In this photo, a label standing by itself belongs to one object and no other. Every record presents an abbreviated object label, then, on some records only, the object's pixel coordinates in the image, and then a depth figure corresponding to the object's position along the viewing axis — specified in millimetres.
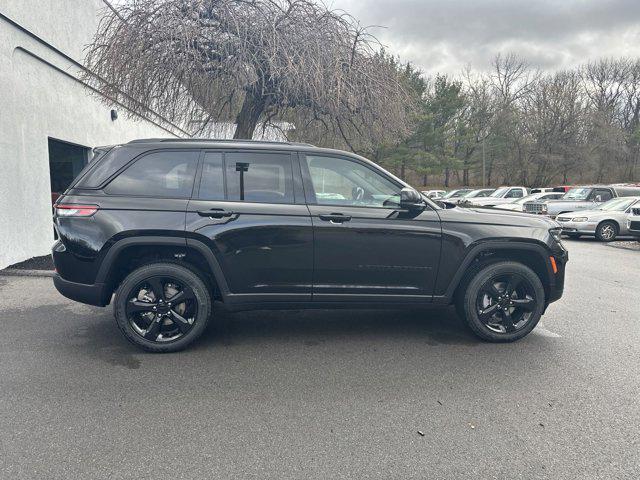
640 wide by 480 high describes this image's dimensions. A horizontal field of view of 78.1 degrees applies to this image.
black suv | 3561
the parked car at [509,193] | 24169
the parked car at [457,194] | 30188
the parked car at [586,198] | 16484
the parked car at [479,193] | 27147
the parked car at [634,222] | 11203
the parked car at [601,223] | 12953
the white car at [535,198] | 19222
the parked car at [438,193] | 32500
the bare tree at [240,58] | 8016
